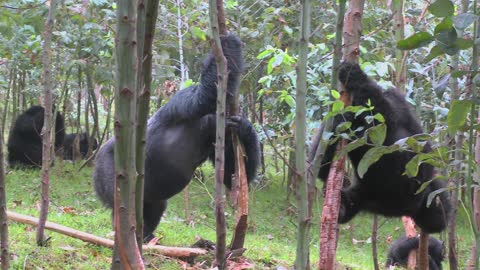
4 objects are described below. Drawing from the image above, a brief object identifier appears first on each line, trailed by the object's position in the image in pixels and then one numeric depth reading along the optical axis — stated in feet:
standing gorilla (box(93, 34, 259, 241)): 17.84
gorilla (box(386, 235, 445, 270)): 20.54
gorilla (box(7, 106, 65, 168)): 35.27
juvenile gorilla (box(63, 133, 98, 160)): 39.01
